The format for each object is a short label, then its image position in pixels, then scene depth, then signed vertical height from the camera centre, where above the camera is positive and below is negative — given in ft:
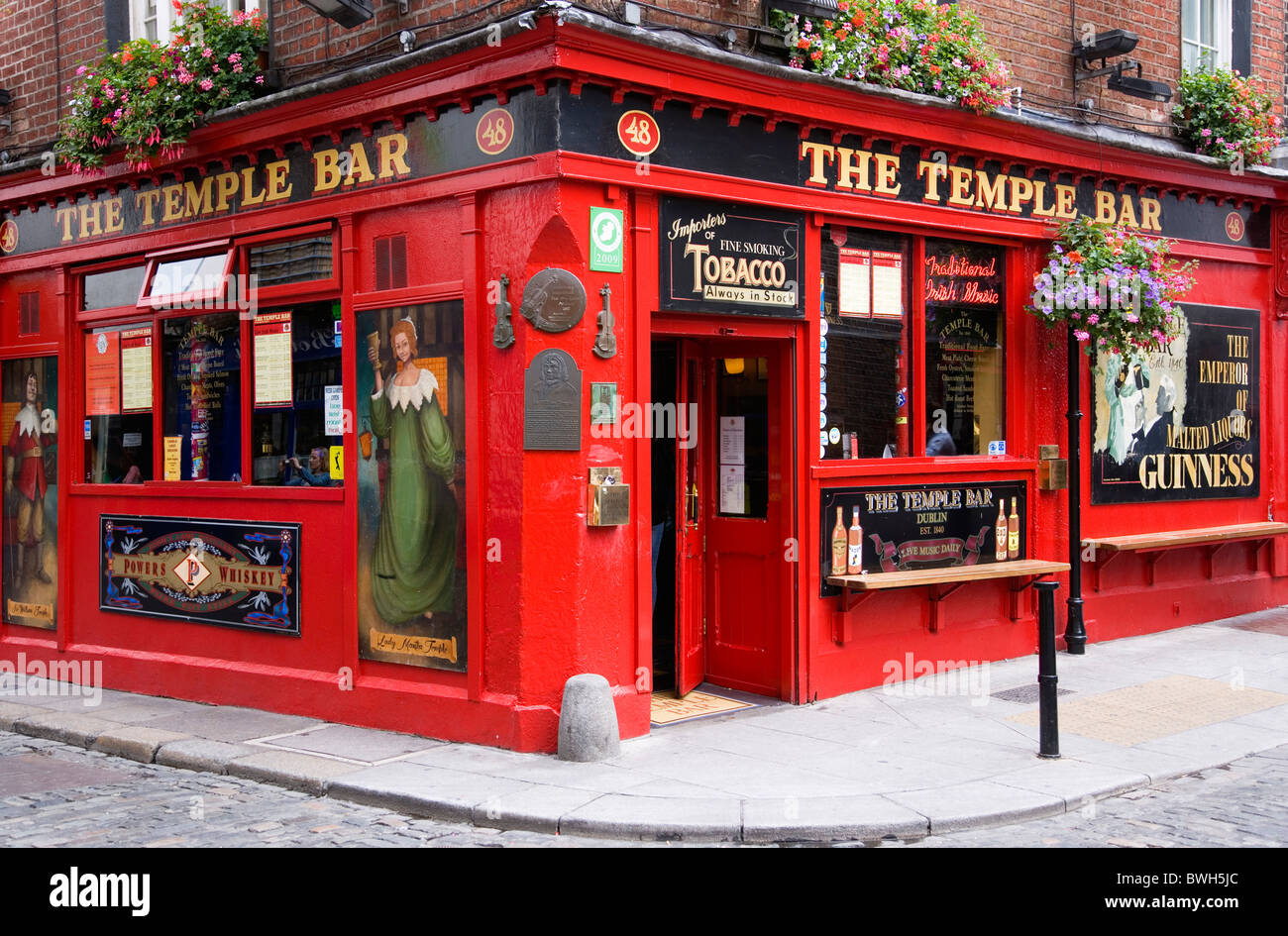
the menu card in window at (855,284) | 31.96 +4.53
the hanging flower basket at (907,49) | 30.45 +10.58
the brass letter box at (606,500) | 26.76 -0.94
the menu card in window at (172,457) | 35.12 +0.17
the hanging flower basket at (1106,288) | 35.04 +4.77
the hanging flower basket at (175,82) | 32.55 +10.36
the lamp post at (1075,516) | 36.32 -1.89
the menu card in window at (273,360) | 32.09 +2.71
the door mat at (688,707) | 29.53 -6.25
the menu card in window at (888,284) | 32.81 +4.63
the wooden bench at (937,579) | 30.86 -3.30
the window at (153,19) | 36.91 +13.56
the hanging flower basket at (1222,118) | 40.88 +11.28
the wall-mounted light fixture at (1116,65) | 37.17 +12.28
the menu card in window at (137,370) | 35.96 +2.74
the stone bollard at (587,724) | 25.46 -5.57
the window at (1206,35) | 42.55 +14.84
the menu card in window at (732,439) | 32.04 +0.47
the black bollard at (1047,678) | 25.08 -4.66
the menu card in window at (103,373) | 36.91 +2.74
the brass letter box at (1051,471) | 36.52 -0.54
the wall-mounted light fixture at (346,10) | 28.96 +10.78
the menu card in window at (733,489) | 32.07 -0.86
